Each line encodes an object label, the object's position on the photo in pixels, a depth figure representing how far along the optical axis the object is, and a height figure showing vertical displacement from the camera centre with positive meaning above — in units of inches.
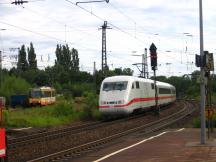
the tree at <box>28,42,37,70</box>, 4705.0 +322.8
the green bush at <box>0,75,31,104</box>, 2927.7 +52.4
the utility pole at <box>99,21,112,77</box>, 2222.6 +224.7
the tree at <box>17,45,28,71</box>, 4670.0 +295.3
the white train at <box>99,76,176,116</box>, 1422.2 -4.5
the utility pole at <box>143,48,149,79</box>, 2566.4 +127.5
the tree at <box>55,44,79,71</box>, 4719.5 +333.4
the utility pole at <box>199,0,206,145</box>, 722.8 +4.2
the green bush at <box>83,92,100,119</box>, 1625.2 -47.2
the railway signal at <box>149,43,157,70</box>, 1774.1 +130.0
